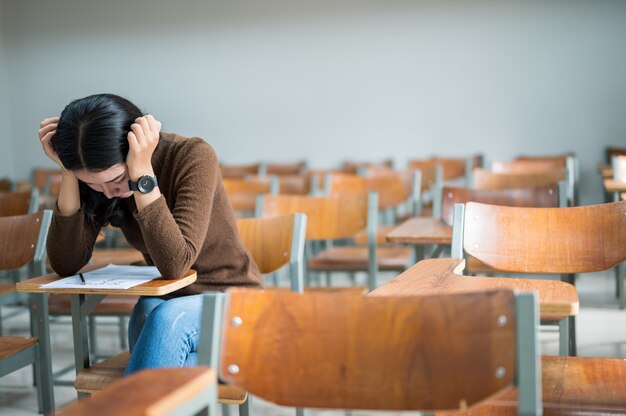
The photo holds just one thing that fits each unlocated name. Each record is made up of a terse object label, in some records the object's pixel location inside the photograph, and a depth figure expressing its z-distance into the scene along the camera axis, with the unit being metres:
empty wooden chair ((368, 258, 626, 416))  2.47
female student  2.80
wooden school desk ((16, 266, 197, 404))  2.73
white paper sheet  2.78
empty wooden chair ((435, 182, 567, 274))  3.82
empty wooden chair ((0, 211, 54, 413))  3.21
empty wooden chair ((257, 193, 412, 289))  3.96
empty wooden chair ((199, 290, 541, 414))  2.07
